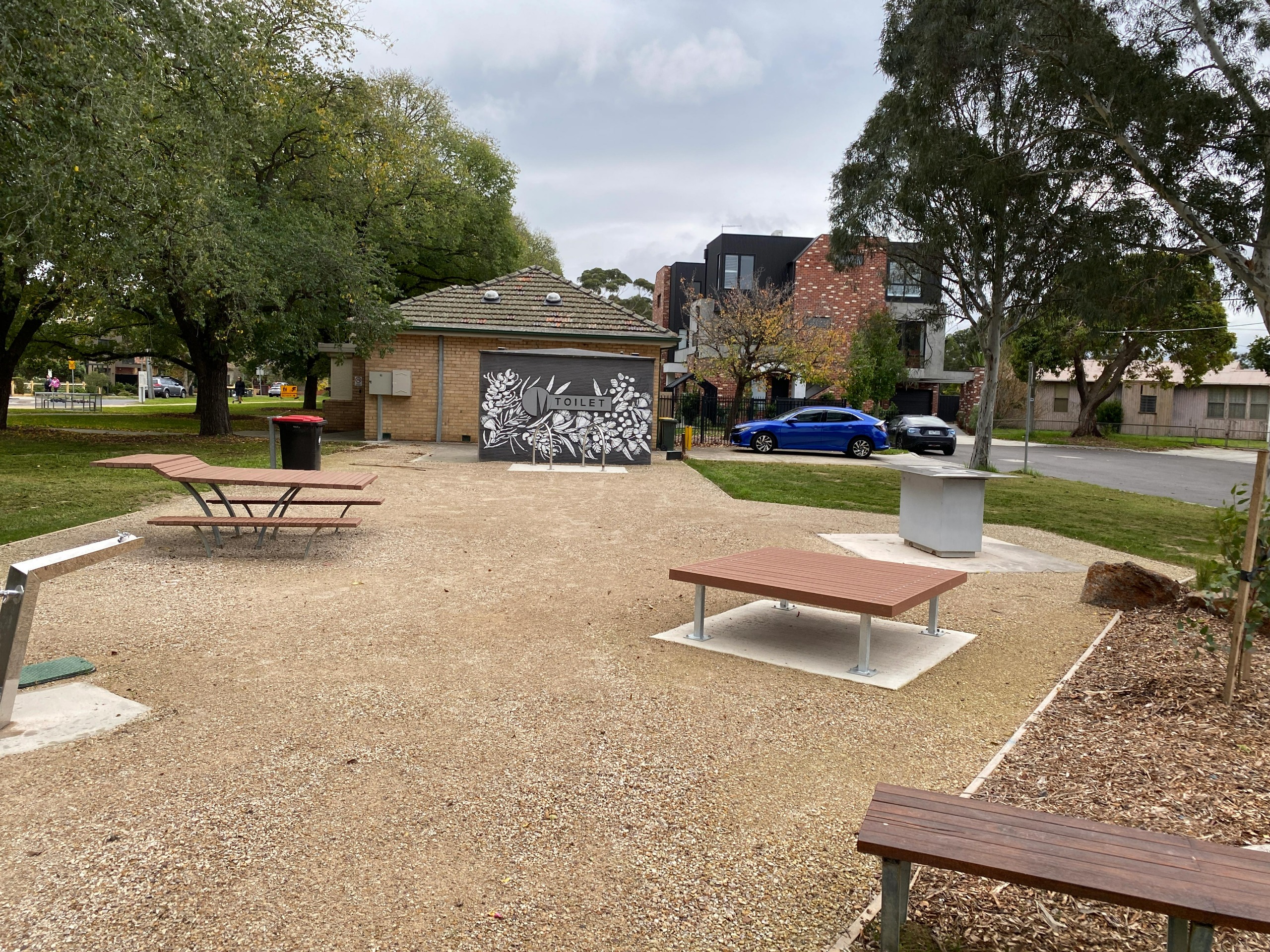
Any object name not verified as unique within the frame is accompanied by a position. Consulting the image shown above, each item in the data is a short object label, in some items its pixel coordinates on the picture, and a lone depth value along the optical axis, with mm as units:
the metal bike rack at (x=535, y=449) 19220
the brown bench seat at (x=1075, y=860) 2307
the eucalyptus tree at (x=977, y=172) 16422
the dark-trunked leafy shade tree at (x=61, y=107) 8586
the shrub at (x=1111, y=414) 51500
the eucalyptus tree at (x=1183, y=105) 13891
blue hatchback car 27312
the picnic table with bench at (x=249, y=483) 8219
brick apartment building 43875
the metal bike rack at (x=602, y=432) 20203
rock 7098
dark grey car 31969
